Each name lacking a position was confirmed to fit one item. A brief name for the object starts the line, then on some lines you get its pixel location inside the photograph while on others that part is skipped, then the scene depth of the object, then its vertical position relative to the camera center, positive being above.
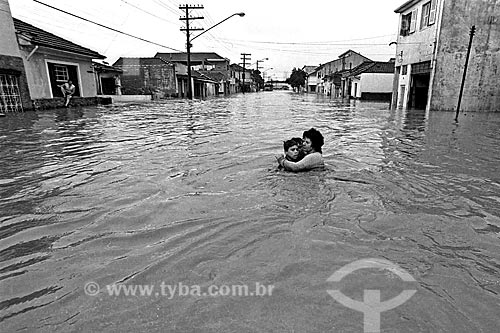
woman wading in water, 6.14 -1.31
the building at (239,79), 91.76 +1.24
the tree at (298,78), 111.00 +1.19
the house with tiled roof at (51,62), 18.00 +1.34
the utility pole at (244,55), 92.81 +7.32
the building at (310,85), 111.03 -0.97
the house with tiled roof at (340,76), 52.03 +0.98
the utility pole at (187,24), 39.03 +6.60
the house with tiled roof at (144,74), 40.16 +1.12
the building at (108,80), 34.54 +0.45
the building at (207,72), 50.86 +2.03
